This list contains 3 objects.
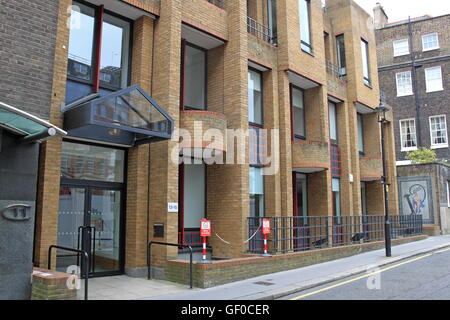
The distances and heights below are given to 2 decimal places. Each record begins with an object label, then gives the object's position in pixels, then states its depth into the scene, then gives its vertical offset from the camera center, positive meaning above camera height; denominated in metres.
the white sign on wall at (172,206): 10.73 +0.19
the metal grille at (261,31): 15.90 +7.16
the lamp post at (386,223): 14.73 -0.39
